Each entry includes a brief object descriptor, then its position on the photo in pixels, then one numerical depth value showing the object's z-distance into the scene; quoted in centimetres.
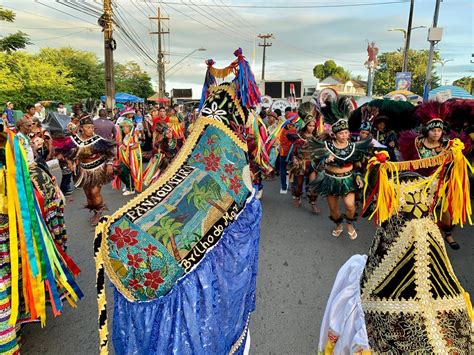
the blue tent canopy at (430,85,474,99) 849
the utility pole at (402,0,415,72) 2108
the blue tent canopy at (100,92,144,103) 2659
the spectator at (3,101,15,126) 959
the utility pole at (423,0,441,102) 1491
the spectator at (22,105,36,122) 825
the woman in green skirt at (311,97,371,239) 508
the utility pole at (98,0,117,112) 1448
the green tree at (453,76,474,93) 5733
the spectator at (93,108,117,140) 884
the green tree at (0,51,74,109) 1670
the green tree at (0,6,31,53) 1739
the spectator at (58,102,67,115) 1478
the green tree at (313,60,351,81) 7775
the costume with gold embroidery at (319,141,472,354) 182
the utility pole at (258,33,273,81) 4209
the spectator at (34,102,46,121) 1208
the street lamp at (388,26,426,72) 2079
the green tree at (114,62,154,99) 4455
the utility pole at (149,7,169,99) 3319
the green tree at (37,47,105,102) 3190
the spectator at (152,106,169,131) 825
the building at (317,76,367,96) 4569
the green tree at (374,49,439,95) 4481
